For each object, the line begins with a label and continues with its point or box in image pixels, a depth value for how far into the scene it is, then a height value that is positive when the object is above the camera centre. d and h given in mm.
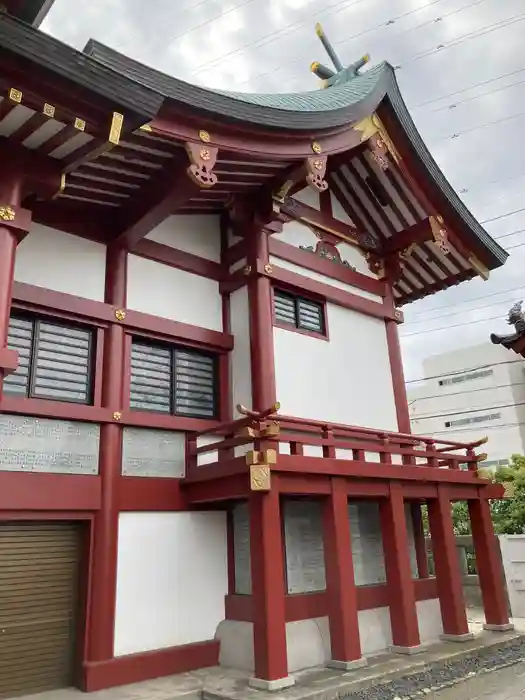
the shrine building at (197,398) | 5840 +1890
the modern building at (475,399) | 36000 +8761
